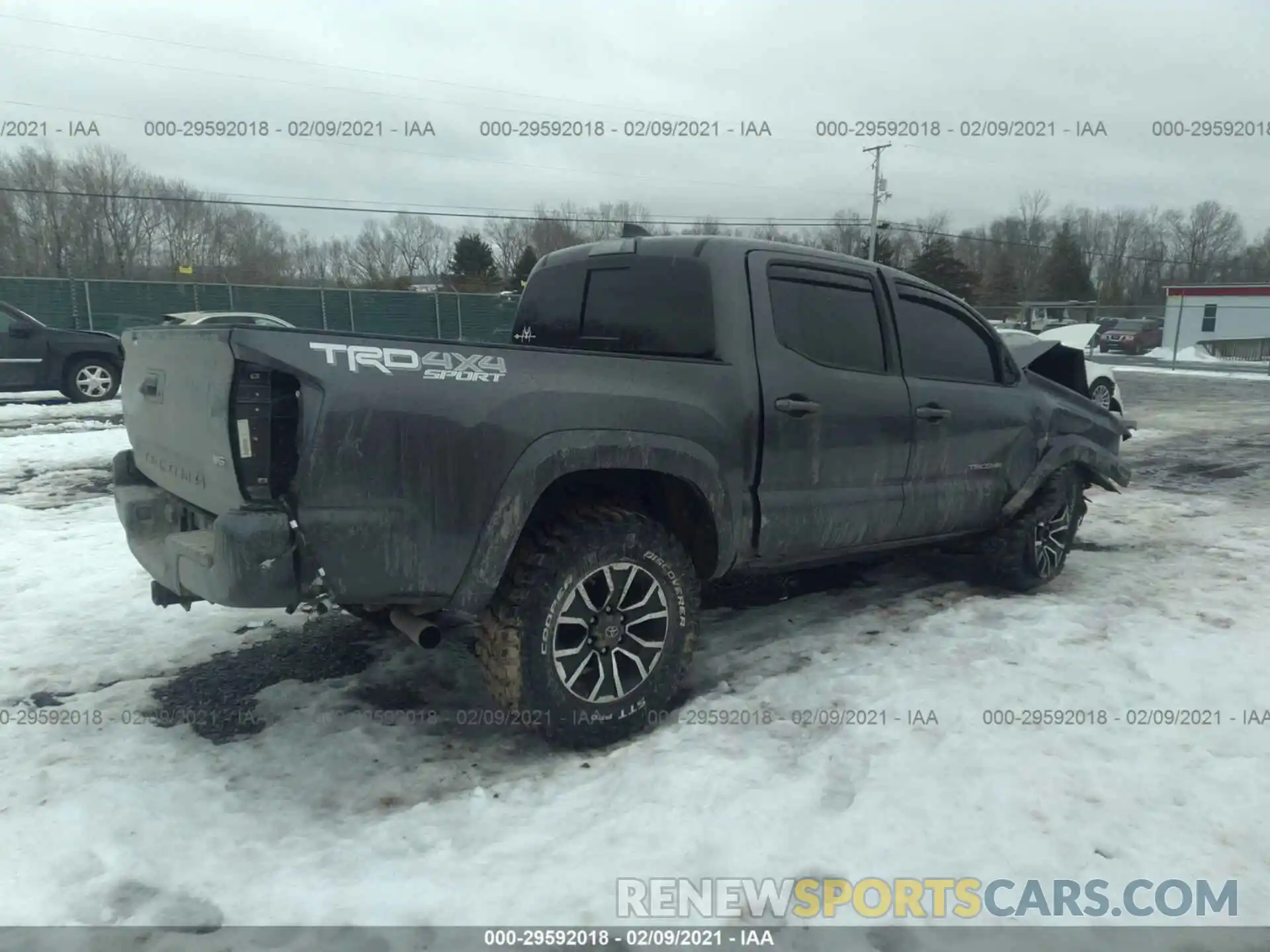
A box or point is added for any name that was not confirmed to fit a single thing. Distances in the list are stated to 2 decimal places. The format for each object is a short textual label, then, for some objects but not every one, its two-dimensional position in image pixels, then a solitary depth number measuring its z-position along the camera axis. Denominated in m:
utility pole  46.19
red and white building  40.84
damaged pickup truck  2.67
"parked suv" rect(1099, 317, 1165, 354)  40.66
